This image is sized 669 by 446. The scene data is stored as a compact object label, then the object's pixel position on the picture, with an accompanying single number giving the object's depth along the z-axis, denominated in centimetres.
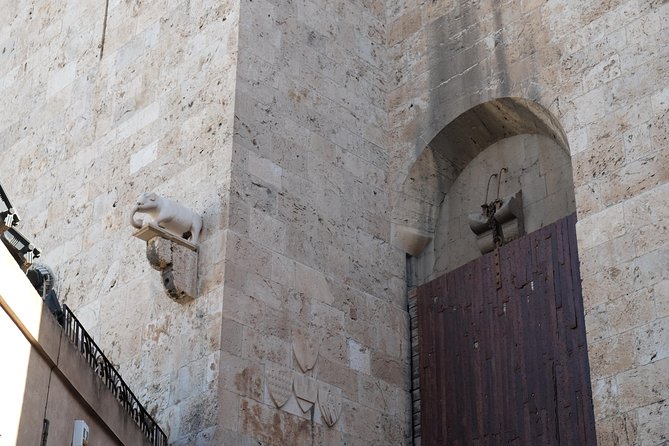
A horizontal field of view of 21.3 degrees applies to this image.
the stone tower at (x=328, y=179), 1446
